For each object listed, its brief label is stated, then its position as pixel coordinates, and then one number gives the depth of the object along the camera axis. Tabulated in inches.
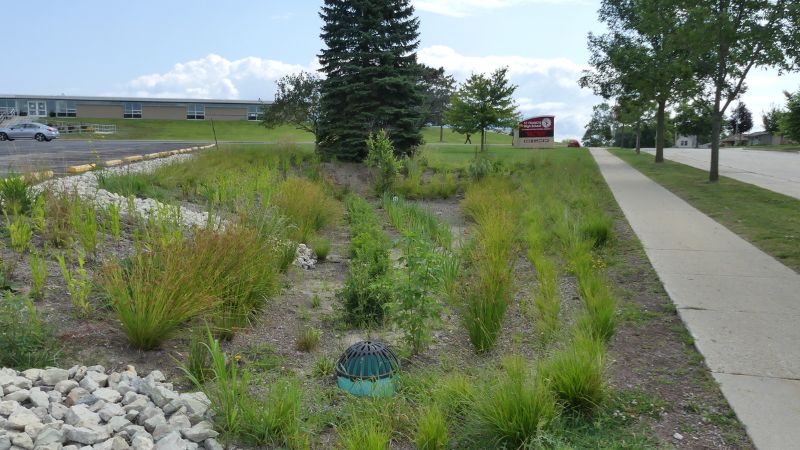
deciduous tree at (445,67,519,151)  1336.1
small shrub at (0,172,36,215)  260.8
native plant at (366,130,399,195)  579.5
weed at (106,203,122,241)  240.4
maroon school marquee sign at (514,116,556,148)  1740.9
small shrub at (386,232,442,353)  185.9
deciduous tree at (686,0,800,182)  631.2
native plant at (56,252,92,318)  179.2
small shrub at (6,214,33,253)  217.8
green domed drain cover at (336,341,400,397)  156.8
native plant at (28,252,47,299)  185.8
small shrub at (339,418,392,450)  122.5
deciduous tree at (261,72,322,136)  874.1
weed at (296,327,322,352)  189.5
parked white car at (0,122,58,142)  1430.9
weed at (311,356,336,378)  171.6
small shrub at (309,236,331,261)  314.3
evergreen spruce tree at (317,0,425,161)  780.0
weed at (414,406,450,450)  130.0
